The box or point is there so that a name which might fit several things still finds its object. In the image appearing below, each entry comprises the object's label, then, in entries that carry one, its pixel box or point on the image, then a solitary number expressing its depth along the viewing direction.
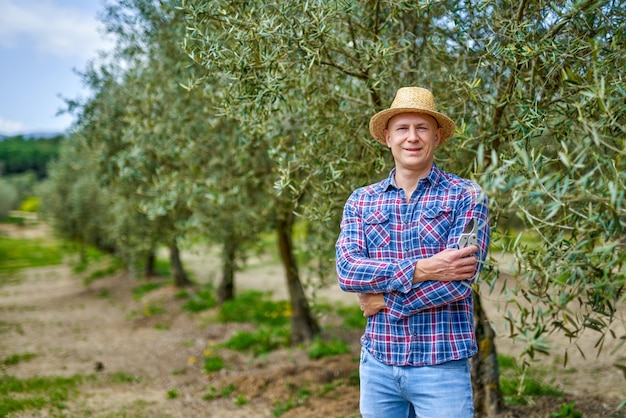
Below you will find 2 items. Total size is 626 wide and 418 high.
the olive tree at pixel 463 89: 2.82
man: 3.14
